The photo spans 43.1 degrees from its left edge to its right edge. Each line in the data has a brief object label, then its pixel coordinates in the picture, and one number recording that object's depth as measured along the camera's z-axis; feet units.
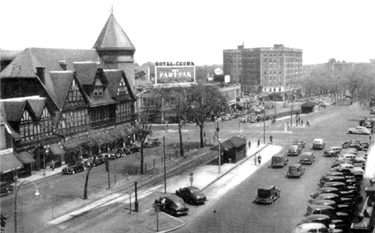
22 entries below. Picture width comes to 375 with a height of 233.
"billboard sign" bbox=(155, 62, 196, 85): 337.93
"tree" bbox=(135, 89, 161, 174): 332.14
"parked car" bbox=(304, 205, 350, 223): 111.75
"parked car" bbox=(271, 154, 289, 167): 187.73
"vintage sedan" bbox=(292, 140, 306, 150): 228.43
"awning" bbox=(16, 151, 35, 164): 177.68
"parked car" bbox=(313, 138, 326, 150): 227.20
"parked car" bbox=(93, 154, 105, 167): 199.48
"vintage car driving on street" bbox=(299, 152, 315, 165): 191.62
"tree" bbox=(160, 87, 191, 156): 239.09
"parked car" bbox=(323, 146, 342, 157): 208.64
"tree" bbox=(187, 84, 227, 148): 236.43
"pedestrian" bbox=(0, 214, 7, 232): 109.85
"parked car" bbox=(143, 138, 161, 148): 246.06
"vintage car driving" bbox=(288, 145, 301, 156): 213.28
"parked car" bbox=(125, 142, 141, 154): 225.80
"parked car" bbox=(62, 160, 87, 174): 184.55
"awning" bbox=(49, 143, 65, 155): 198.04
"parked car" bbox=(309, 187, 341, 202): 130.00
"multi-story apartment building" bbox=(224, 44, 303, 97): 606.96
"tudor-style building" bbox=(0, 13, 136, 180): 190.80
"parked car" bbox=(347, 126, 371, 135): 276.08
